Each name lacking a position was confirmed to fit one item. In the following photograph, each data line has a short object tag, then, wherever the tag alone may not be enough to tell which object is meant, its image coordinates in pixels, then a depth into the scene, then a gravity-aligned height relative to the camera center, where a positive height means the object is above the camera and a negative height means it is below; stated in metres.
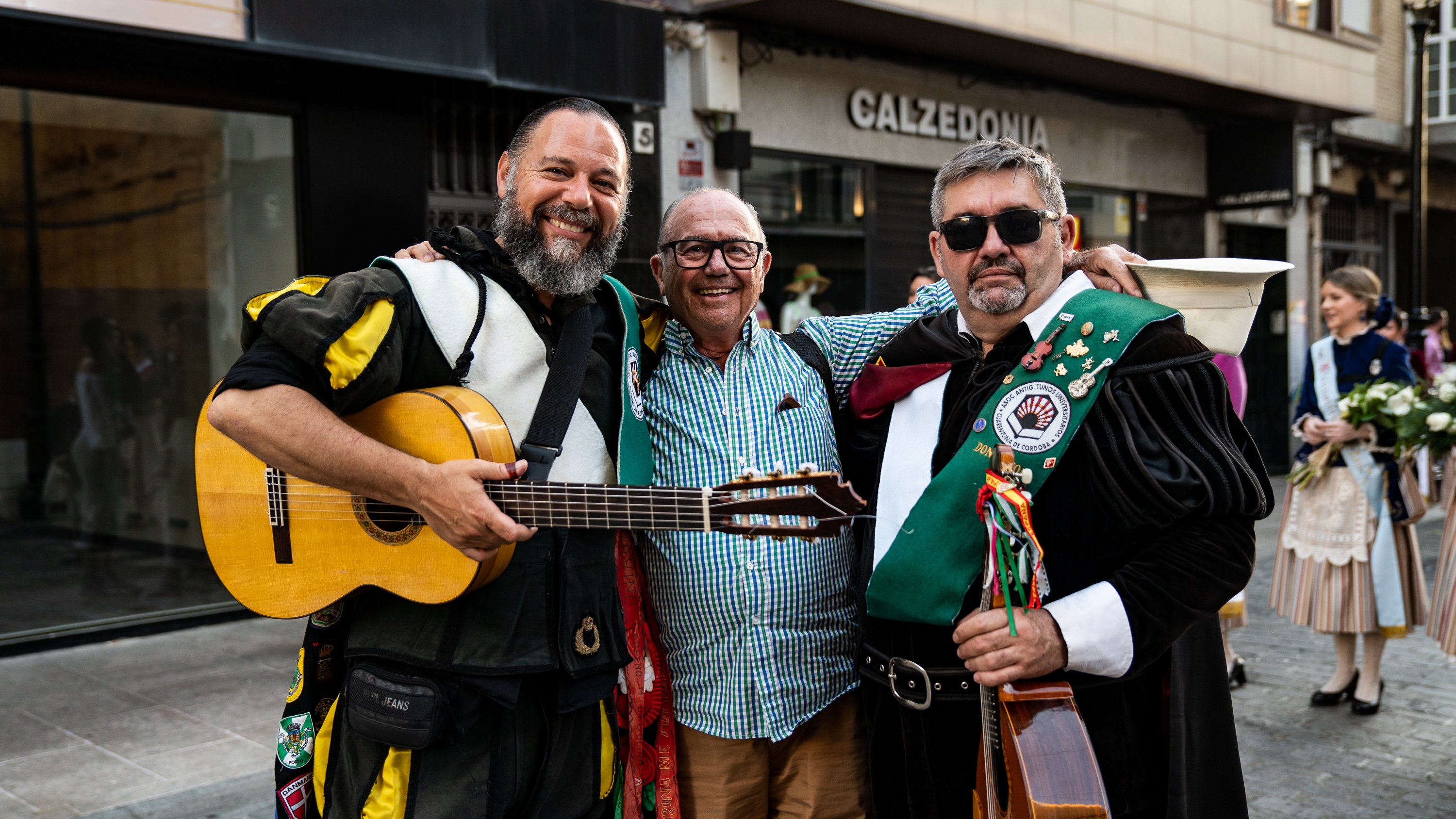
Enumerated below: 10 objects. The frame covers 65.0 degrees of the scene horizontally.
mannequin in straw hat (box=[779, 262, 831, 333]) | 9.73 +0.78
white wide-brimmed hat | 2.46 +0.17
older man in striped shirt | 2.77 -0.48
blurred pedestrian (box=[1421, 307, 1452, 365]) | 11.79 +0.38
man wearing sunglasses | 2.23 -0.28
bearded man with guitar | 2.16 -0.15
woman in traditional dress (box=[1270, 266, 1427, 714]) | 5.77 -0.76
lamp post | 12.25 +2.38
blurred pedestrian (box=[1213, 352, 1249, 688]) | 5.36 -1.16
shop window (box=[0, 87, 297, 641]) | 6.89 +0.49
